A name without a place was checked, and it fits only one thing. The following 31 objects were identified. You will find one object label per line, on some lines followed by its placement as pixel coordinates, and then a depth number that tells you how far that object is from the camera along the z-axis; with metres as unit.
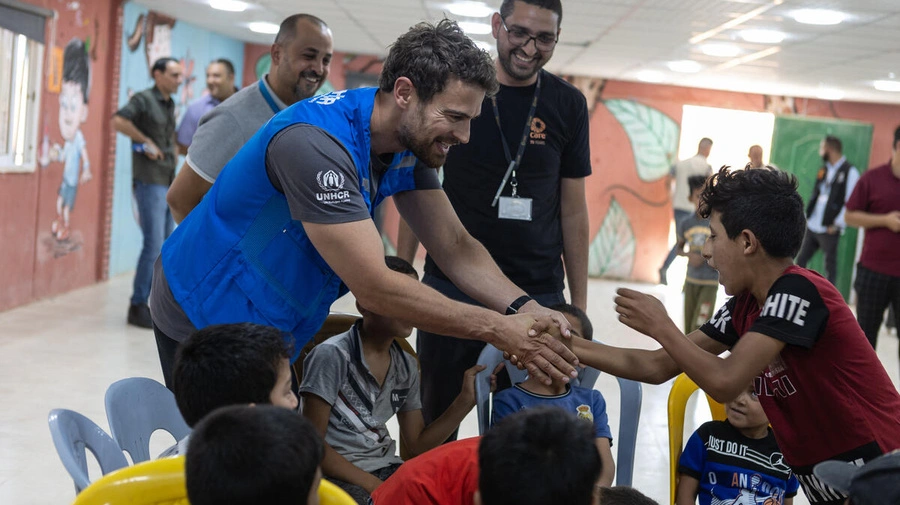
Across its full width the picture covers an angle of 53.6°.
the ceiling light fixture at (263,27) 9.80
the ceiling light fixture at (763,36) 7.34
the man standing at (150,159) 6.14
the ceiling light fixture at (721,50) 8.42
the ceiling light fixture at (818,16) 6.22
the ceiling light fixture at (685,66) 9.92
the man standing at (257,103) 2.76
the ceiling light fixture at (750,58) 8.38
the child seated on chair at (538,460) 1.36
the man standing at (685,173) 10.79
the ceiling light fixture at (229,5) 8.30
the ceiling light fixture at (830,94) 11.31
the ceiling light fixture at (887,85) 9.85
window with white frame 5.97
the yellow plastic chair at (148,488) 1.42
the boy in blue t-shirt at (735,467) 2.57
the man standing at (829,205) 9.40
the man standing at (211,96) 6.64
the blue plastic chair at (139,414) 2.02
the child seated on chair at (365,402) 2.45
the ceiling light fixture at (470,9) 7.19
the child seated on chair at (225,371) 1.68
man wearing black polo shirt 2.92
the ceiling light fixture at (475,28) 8.35
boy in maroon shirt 1.95
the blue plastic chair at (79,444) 1.68
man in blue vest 1.91
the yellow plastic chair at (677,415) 2.61
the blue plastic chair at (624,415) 2.68
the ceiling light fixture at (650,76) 11.19
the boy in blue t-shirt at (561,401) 2.54
